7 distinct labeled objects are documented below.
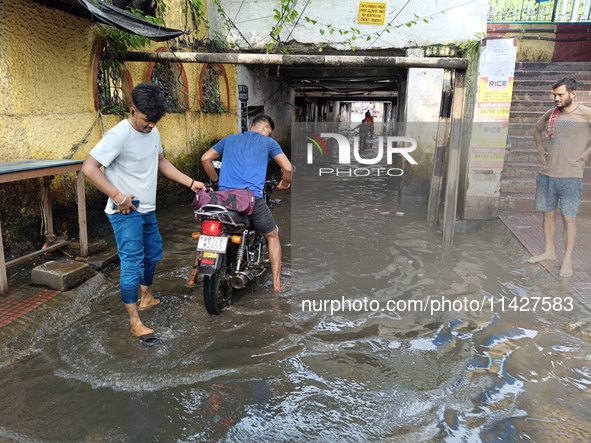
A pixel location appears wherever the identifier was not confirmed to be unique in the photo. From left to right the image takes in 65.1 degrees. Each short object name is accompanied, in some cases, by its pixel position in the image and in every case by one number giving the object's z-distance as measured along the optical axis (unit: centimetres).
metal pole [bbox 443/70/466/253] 617
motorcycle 408
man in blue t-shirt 454
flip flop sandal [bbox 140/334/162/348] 370
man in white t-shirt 346
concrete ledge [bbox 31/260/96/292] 449
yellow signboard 909
